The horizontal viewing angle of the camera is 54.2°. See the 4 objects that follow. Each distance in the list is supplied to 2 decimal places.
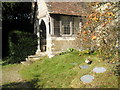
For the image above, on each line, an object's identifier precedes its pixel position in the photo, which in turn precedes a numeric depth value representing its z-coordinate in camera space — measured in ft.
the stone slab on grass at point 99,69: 21.51
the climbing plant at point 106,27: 13.43
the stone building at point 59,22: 38.19
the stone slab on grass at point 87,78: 19.36
